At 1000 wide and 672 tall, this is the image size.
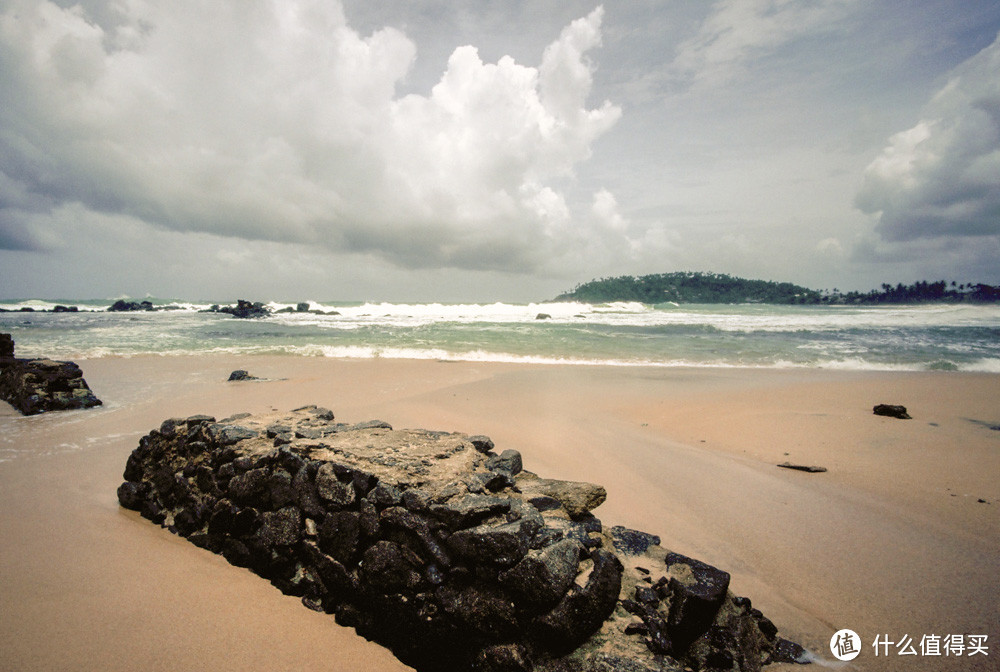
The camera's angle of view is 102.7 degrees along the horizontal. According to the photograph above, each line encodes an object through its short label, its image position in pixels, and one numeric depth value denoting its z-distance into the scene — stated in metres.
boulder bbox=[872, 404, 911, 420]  7.16
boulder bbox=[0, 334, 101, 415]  7.30
